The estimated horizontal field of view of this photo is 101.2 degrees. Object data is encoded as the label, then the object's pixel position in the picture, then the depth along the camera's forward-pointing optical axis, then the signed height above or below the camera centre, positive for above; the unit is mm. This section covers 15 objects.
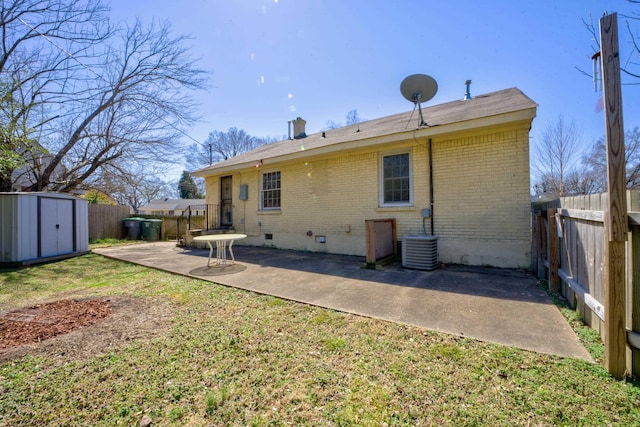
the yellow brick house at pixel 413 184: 5684 +891
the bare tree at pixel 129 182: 12695 +1908
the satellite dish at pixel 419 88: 7035 +3469
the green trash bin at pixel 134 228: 15312 -473
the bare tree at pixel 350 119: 23884 +8963
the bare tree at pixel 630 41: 3295 +2195
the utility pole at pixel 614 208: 2004 +30
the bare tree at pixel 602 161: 15488 +3650
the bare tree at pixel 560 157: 19417 +4294
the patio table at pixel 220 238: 5955 -440
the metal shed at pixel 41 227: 7012 -166
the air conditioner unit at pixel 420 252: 5652 -806
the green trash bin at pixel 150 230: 15039 -587
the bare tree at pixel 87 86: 8984 +5469
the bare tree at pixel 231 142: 35094 +10382
